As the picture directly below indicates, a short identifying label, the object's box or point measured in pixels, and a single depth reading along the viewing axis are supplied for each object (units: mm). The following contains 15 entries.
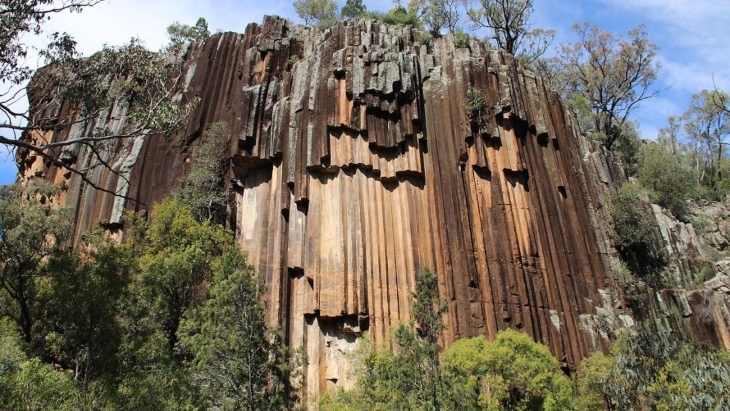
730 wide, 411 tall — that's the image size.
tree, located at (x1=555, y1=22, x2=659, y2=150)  33719
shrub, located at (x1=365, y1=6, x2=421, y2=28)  30344
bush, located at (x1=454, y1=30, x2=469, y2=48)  25062
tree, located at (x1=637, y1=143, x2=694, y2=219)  28844
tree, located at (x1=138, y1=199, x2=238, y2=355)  18047
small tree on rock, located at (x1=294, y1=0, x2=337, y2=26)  41156
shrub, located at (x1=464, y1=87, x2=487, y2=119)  22422
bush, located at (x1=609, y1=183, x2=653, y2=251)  22531
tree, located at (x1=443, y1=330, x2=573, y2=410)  14836
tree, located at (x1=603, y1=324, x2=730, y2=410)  14523
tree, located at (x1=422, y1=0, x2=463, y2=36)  31738
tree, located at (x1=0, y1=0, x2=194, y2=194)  12711
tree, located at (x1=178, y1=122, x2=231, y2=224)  22594
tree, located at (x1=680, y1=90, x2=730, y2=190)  38781
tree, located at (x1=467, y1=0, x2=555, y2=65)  33656
